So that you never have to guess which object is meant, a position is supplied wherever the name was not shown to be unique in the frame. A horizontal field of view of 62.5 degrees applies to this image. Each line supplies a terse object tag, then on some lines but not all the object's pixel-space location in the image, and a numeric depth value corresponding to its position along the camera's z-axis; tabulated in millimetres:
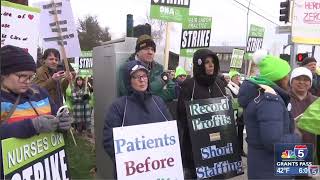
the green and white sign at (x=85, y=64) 10608
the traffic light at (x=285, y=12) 8255
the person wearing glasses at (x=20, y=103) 1756
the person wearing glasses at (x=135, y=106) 2316
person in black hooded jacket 3032
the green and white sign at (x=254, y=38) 8437
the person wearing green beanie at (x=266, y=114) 2130
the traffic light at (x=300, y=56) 8370
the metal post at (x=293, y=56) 7069
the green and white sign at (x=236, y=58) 8774
